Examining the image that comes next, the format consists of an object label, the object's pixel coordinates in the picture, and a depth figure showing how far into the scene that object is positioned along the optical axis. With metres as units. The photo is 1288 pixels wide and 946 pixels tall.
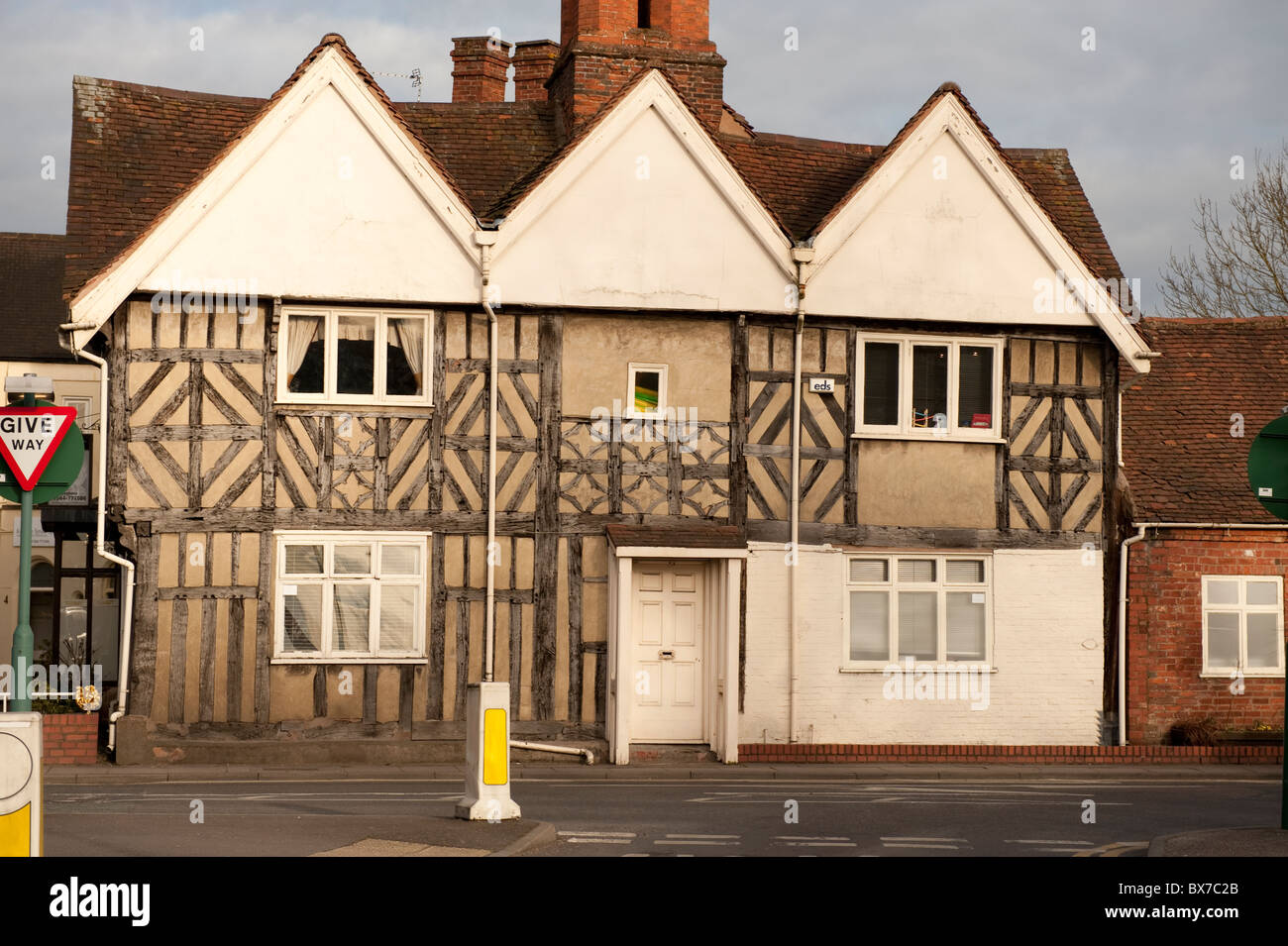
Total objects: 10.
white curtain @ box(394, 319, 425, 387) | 20.67
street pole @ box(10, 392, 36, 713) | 11.93
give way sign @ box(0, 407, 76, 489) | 12.41
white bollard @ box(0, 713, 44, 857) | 8.04
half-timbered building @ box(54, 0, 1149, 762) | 20.03
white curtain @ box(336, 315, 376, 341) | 20.61
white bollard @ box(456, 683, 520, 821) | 12.84
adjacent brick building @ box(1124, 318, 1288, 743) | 22.58
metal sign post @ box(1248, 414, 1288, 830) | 12.50
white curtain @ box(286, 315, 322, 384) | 20.48
